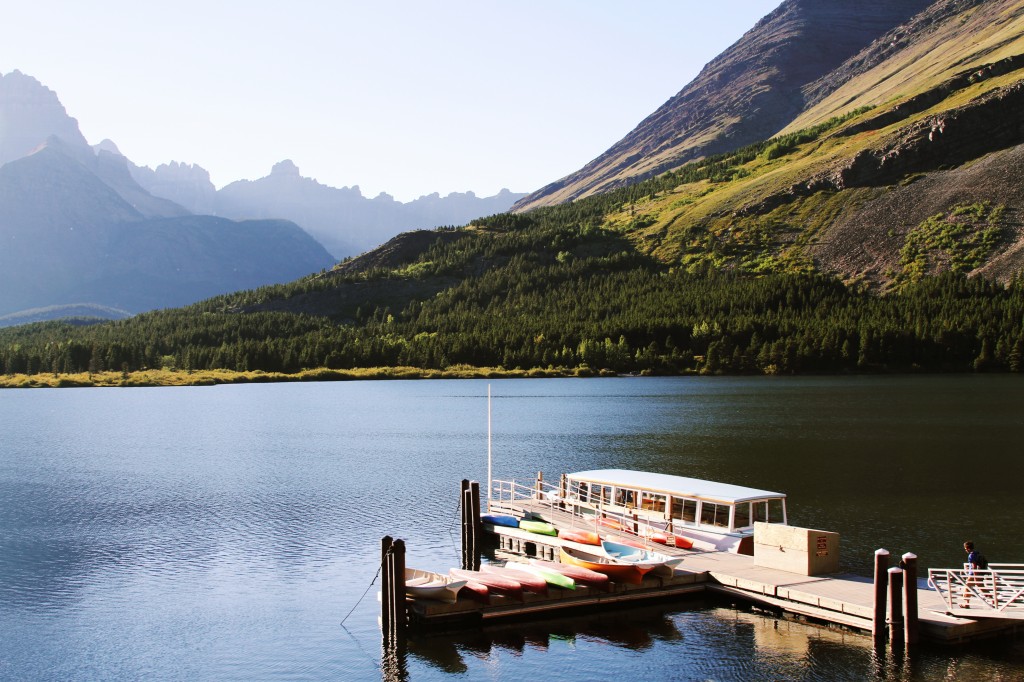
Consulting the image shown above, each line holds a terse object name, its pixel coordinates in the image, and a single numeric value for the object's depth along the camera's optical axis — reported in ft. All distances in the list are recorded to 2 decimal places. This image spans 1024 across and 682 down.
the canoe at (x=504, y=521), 184.75
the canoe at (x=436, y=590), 129.90
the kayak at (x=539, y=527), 172.08
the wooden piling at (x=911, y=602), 114.21
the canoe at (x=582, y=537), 156.35
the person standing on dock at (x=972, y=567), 118.42
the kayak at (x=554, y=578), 136.67
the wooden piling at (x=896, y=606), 116.06
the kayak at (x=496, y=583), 132.67
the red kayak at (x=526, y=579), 134.72
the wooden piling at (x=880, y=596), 116.06
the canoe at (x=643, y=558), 140.05
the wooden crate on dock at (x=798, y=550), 138.10
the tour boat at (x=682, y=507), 157.99
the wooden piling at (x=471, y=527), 161.27
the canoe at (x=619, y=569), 139.74
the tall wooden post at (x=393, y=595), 125.18
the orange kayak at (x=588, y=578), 138.21
